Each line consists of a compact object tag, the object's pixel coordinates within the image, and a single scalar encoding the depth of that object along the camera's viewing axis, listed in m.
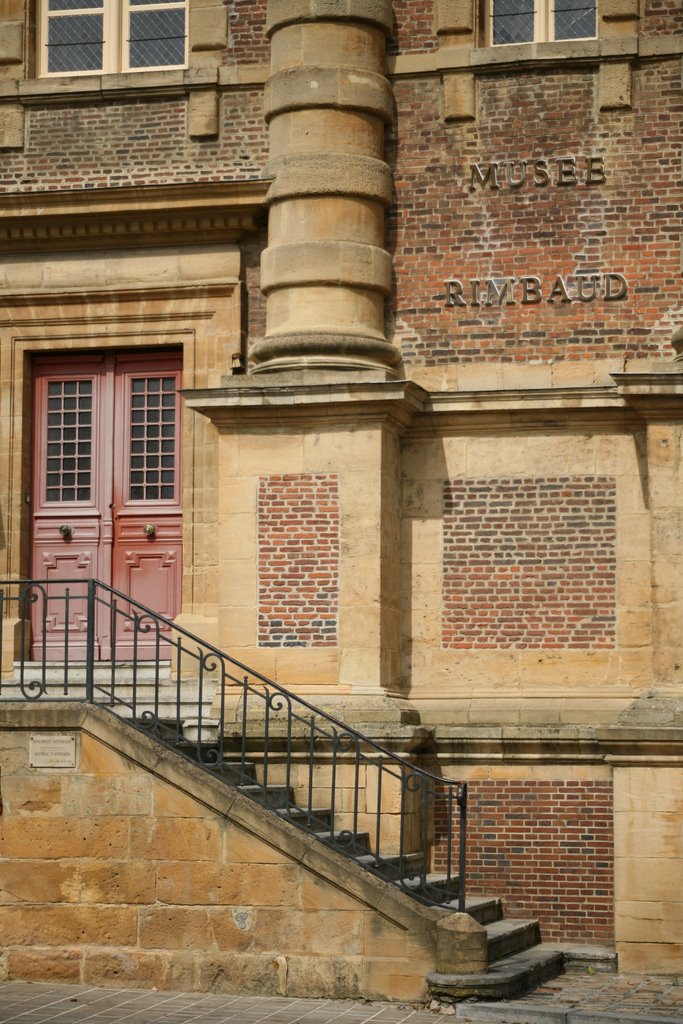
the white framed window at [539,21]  15.32
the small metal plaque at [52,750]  12.45
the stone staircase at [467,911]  11.49
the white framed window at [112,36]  15.93
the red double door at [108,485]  15.53
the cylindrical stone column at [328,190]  14.69
